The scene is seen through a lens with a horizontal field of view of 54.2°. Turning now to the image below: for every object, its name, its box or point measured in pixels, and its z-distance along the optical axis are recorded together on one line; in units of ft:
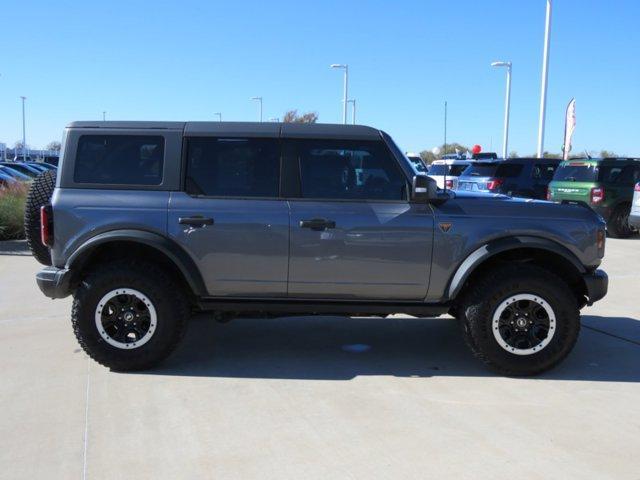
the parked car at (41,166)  110.67
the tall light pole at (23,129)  237.76
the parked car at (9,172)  77.61
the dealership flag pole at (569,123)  81.49
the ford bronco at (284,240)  15.97
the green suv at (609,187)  47.03
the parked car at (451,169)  62.04
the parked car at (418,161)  87.64
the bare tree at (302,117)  135.51
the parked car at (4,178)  50.81
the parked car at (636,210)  41.57
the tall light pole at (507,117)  105.40
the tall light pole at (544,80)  74.84
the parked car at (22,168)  97.04
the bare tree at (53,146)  305.55
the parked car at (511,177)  53.31
